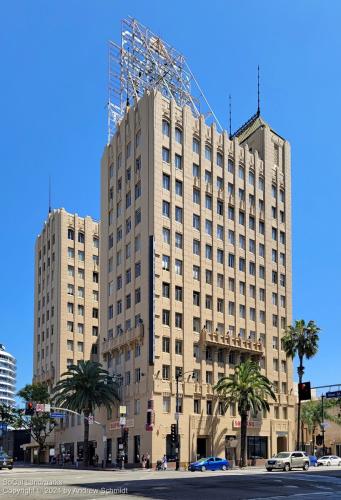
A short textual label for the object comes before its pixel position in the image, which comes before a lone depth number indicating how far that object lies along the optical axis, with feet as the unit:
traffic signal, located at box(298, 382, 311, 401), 183.76
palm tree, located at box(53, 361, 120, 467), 270.87
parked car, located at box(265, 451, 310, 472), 194.59
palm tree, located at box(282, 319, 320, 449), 291.58
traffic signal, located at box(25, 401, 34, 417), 226.79
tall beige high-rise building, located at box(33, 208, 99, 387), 389.19
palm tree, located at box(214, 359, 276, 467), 263.70
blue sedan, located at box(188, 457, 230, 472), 209.67
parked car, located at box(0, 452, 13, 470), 207.41
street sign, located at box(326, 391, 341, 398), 217.36
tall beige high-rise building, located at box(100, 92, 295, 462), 265.13
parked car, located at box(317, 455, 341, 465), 252.79
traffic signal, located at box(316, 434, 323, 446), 305.67
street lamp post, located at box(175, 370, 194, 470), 234.17
